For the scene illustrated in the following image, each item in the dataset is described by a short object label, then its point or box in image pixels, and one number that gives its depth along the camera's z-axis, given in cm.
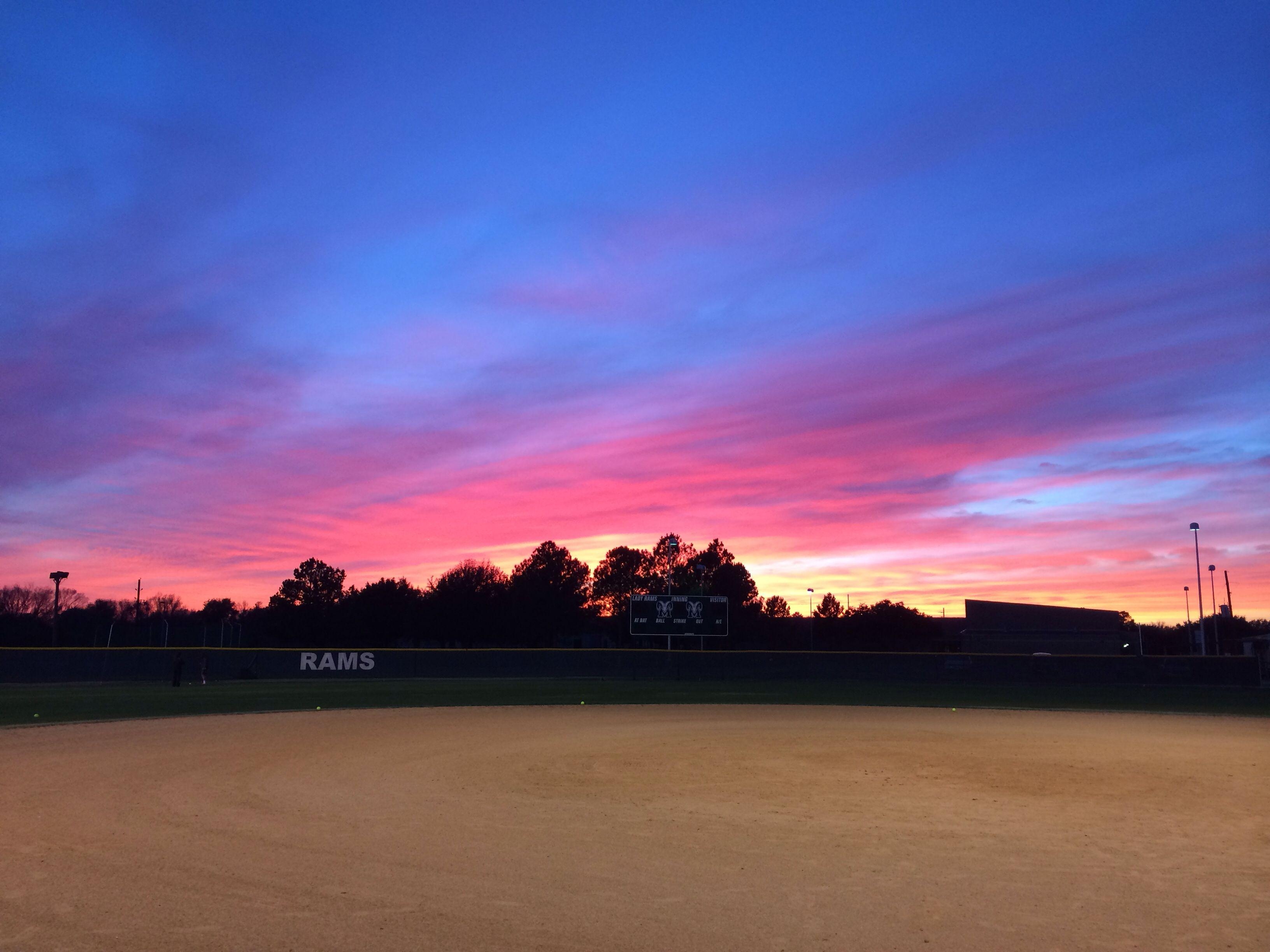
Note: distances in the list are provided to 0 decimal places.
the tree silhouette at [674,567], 13050
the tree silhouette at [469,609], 12119
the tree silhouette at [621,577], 13438
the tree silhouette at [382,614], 12281
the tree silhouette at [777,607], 15875
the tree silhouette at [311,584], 14162
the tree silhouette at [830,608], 16888
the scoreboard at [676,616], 5397
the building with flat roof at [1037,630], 9238
